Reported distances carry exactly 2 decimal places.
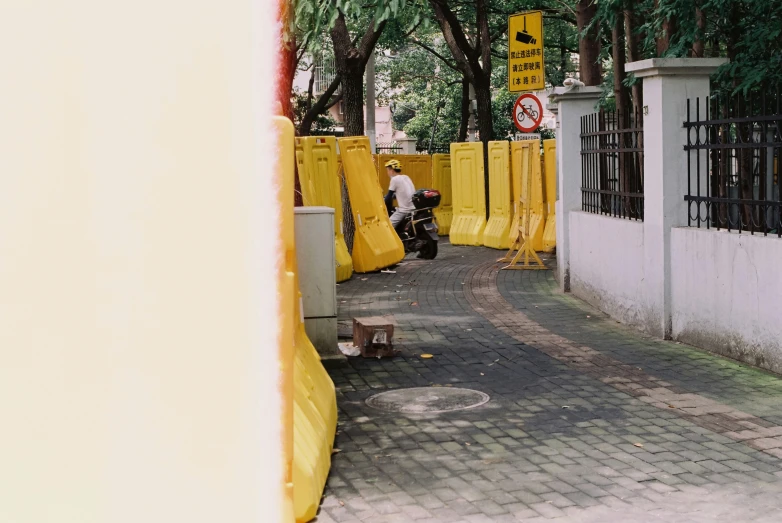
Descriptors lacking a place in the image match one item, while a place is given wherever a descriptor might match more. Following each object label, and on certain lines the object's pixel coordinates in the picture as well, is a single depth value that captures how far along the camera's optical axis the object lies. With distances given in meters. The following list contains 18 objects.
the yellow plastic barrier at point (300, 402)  4.52
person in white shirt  17.81
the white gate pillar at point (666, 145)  9.40
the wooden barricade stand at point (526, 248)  15.80
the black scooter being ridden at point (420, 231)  17.92
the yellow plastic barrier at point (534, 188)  17.24
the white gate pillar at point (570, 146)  13.48
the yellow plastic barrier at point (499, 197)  19.22
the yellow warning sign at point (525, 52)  19.55
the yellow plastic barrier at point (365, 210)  15.97
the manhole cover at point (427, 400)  7.14
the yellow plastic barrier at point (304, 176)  14.59
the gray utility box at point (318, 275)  8.72
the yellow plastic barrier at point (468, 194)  20.69
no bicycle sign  19.05
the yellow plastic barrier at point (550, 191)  17.91
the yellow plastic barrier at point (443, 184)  23.94
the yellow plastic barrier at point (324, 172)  14.91
